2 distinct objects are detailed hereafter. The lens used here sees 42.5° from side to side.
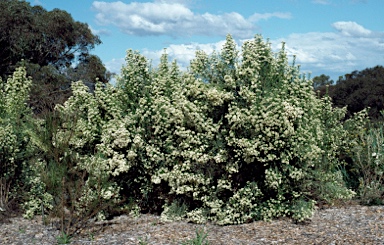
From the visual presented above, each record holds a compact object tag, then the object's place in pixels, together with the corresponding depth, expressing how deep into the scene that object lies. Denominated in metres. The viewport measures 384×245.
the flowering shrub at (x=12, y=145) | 8.30
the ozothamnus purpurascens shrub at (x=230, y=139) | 7.16
